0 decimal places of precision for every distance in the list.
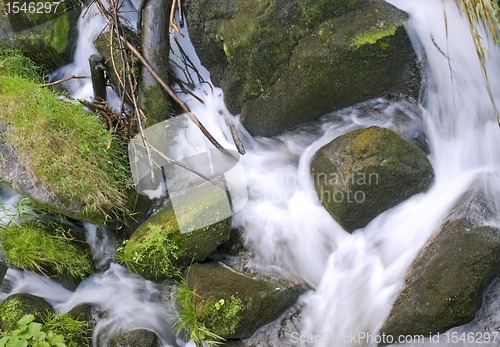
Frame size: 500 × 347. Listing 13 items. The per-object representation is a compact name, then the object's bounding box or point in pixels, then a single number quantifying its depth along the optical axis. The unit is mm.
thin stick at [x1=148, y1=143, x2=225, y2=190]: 3166
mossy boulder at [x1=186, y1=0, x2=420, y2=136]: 2951
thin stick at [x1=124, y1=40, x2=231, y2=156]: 3203
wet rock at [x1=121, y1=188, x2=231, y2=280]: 3033
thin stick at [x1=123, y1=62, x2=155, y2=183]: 3133
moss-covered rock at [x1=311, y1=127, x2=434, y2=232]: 2779
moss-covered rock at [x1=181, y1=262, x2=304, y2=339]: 2758
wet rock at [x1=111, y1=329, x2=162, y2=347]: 3010
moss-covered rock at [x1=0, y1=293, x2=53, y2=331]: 3027
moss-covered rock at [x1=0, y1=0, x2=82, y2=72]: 3807
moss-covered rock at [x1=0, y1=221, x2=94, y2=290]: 3184
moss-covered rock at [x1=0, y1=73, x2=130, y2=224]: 3070
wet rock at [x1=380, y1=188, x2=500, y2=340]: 2402
